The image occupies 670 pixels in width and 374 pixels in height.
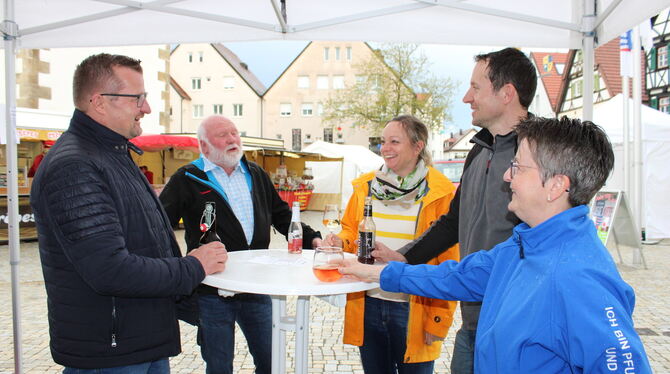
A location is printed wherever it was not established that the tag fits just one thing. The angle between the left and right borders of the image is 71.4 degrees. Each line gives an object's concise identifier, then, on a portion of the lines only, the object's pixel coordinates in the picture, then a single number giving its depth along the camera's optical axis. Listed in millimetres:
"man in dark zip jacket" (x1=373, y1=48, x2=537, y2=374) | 2072
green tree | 29047
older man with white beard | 2682
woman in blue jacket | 1087
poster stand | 7621
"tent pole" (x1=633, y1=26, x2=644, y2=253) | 8492
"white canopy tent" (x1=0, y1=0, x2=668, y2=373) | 3238
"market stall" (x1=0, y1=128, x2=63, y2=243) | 9094
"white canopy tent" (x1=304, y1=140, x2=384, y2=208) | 18828
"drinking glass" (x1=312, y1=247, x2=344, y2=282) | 1994
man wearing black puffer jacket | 1632
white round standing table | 1818
